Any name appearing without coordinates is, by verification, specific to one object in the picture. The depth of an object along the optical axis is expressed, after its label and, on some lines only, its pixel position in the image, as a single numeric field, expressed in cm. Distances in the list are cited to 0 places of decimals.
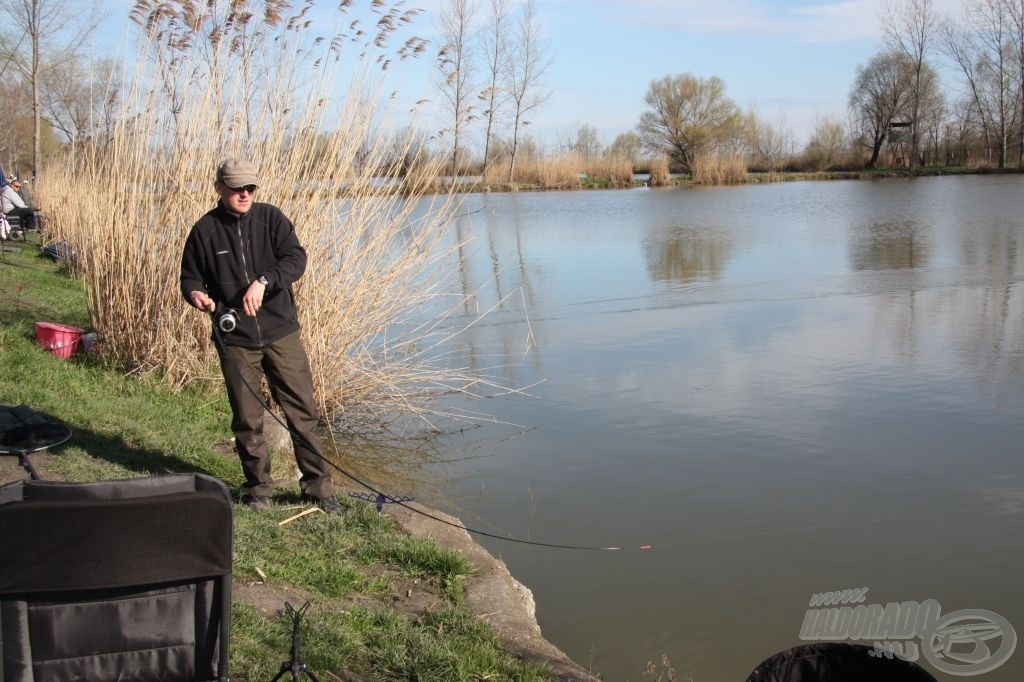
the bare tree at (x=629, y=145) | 5300
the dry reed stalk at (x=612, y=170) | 4284
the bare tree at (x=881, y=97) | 5166
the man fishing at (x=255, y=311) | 472
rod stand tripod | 268
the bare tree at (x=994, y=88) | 4928
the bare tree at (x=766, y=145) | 5212
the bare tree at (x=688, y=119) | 5056
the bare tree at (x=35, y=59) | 1988
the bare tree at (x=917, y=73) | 4959
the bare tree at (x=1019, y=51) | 4794
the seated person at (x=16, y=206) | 1603
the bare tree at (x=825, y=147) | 5093
